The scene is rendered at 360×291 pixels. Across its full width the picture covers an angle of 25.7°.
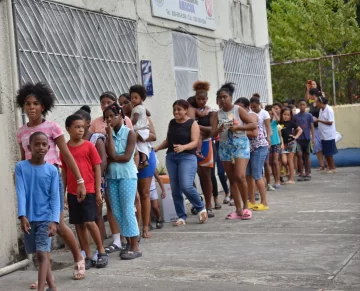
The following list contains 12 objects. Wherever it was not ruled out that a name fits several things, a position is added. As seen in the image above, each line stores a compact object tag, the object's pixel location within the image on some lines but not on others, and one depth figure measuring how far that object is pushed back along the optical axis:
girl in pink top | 7.25
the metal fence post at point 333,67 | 21.33
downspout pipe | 8.71
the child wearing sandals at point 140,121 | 9.72
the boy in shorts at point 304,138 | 15.96
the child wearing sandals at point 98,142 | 8.23
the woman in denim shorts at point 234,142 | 10.70
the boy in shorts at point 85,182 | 7.81
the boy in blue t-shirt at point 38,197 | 6.65
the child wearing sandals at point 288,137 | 15.45
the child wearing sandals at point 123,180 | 8.34
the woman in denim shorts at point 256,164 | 11.58
